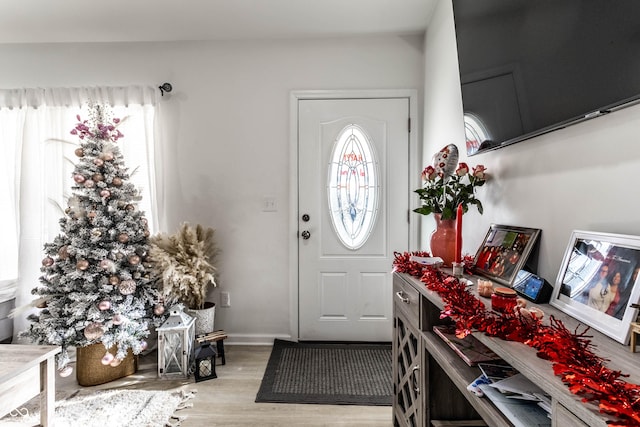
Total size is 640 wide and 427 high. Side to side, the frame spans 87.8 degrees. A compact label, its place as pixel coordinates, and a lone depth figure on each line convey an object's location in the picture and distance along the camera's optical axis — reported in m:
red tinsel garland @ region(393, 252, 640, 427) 0.50
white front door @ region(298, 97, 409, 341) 2.84
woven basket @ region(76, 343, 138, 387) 2.21
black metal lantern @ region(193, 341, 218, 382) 2.23
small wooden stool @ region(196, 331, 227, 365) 2.32
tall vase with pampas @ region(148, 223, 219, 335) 2.38
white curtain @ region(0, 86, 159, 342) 2.74
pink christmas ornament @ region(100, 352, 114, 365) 2.17
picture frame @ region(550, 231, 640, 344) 0.75
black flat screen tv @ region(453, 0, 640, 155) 0.78
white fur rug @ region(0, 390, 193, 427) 1.82
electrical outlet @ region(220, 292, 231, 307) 2.88
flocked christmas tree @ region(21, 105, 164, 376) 2.16
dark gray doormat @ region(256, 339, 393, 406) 2.03
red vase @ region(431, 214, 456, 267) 1.54
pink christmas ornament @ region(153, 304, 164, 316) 2.34
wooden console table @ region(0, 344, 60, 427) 1.37
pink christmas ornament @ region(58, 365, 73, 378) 2.16
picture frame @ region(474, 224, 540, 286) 1.18
